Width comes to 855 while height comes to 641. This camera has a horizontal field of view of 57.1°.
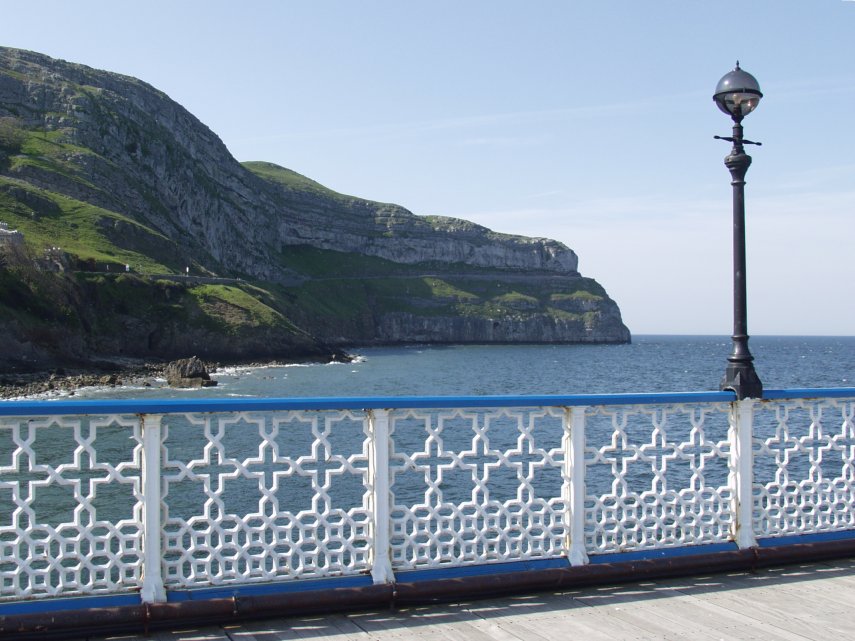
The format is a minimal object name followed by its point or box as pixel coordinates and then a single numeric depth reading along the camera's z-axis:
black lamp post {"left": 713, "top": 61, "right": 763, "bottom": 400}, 8.23
